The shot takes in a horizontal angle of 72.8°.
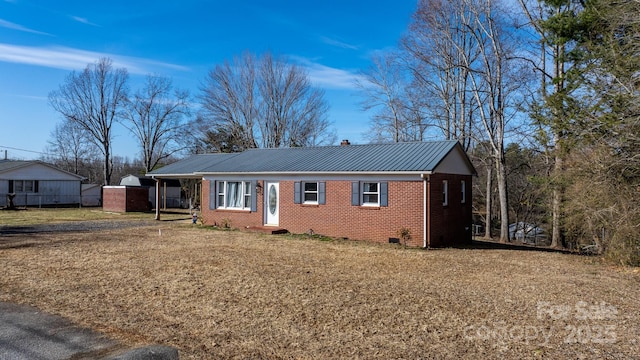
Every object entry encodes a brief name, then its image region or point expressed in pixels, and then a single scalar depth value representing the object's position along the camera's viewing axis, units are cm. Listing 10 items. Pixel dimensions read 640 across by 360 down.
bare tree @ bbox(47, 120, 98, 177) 5832
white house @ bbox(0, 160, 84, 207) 3369
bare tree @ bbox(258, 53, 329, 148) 3756
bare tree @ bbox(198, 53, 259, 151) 3747
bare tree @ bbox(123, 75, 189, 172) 4306
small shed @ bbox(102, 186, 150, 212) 2886
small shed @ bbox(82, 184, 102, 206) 3828
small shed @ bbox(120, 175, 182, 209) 3366
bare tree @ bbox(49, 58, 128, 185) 4178
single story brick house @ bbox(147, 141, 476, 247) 1468
